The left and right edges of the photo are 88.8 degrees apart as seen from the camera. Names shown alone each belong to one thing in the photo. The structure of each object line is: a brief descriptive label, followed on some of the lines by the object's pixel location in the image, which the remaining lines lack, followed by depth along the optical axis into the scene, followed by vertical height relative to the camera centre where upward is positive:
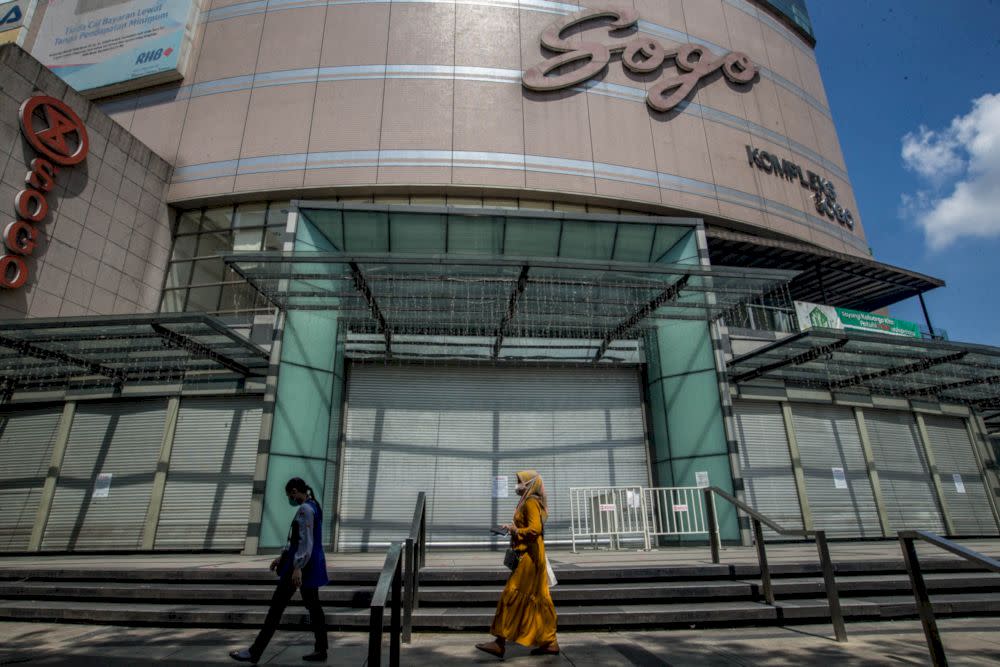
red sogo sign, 11.85 +8.45
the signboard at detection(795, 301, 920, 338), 15.76 +5.63
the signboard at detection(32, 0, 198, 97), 17.47 +16.11
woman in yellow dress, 4.42 -0.73
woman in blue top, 4.26 -0.49
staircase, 5.43 -0.97
